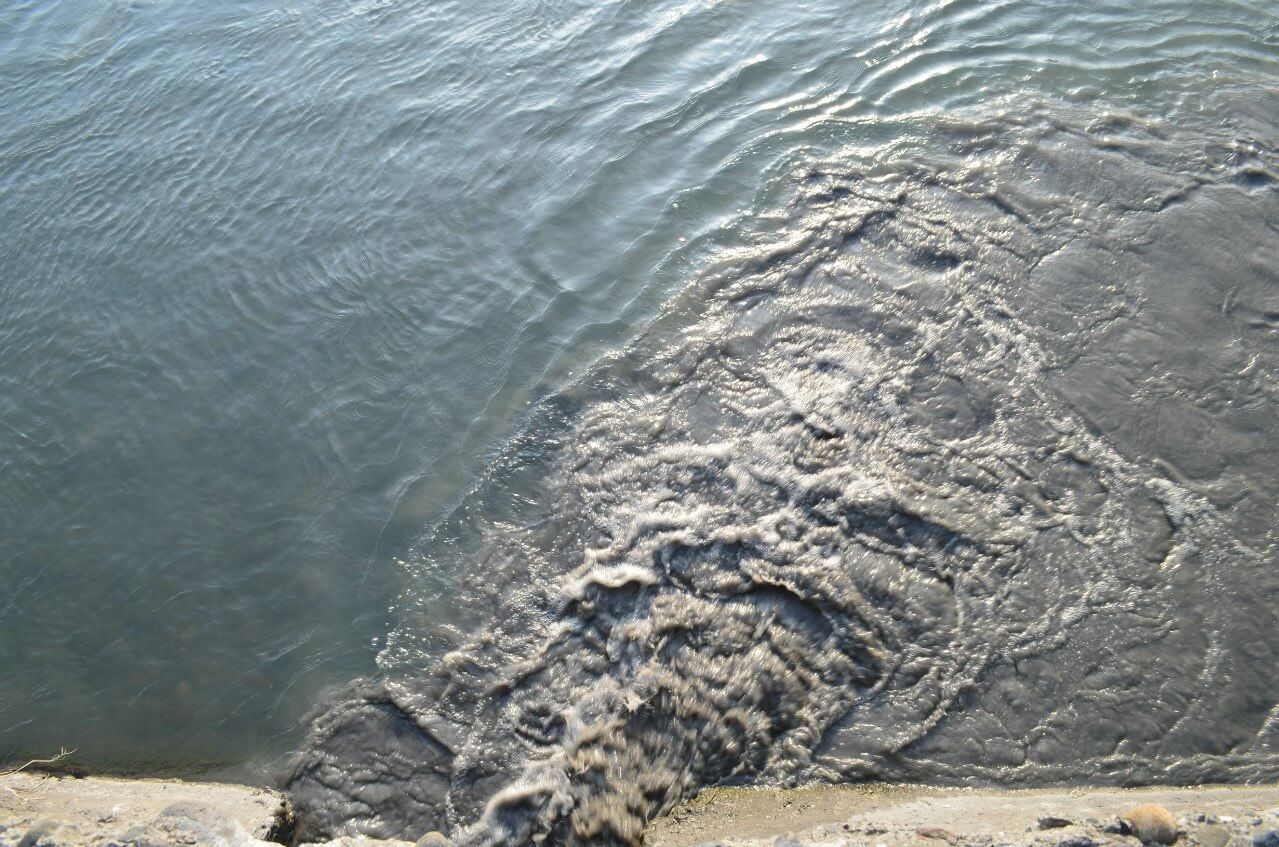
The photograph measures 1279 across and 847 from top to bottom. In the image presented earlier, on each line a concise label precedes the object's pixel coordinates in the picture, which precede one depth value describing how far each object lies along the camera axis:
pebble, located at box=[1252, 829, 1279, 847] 3.21
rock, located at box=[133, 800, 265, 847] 4.07
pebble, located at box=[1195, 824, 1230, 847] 3.32
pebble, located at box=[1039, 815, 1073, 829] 3.61
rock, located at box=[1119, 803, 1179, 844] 3.37
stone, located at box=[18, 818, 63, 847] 4.00
